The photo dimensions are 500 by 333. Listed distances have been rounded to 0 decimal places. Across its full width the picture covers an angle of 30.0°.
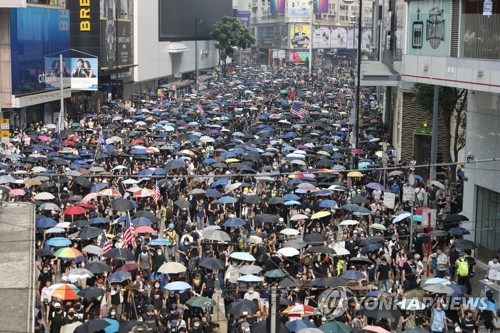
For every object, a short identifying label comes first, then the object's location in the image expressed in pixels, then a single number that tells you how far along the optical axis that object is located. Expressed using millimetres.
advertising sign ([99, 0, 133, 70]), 71000
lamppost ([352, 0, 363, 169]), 39375
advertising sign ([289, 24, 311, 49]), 165250
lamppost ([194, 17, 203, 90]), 110062
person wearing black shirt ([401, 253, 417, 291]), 20750
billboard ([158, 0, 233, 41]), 102812
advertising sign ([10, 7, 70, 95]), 55344
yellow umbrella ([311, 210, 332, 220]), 26422
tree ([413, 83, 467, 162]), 34781
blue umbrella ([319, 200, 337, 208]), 27984
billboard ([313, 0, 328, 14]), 174250
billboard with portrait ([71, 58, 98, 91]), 56031
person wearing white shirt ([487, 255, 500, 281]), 21328
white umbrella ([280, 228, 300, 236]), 24881
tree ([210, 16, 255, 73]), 119875
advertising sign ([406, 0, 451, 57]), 26953
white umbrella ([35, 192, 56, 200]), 27791
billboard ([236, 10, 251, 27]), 157500
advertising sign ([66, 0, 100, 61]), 68312
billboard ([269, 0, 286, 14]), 173250
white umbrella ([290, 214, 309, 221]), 26875
